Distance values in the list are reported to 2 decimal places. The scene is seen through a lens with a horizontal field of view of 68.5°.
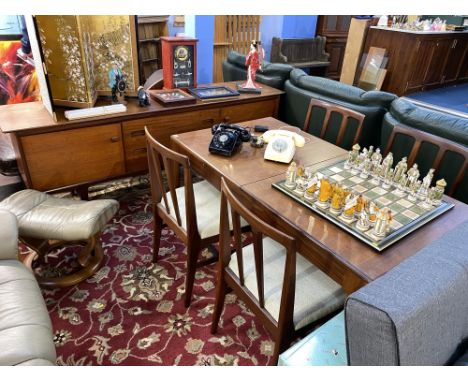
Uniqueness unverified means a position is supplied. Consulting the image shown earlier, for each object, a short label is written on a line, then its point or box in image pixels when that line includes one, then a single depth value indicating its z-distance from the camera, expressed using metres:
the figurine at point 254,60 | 2.59
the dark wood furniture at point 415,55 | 5.27
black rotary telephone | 1.78
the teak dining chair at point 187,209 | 1.55
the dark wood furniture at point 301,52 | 6.07
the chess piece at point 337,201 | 1.31
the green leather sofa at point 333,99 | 2.53
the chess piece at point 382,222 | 1.16
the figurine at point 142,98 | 2.34
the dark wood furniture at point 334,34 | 6.48
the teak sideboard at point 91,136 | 1.99
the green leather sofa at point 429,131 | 1.99
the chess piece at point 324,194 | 1.35
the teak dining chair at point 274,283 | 1.15
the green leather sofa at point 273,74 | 3.13
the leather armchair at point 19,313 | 1.11
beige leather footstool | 1.76
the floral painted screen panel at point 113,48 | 2.19
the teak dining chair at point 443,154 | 1.65
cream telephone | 1.72
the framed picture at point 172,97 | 2.41
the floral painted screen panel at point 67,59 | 1.92
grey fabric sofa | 0.75
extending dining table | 1.12
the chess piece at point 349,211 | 1.27
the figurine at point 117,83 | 2.28
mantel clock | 2.50
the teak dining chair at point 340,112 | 2.06
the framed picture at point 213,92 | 2.60
